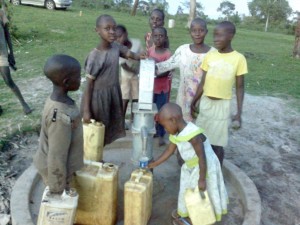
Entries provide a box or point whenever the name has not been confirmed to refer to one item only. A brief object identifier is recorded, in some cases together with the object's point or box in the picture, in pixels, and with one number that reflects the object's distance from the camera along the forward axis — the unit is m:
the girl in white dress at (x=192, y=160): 1.84
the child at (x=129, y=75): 2.98
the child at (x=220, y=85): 2.22
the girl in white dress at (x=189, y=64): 2.47
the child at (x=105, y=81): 2.24
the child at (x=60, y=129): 1.59
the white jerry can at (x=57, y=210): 1.69
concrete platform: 2.05
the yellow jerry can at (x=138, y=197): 1.84
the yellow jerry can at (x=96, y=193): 1.93
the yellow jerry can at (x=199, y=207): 1.90
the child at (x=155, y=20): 3.16
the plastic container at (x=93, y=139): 2.28
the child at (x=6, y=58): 3.40
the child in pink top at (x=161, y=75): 2.75
